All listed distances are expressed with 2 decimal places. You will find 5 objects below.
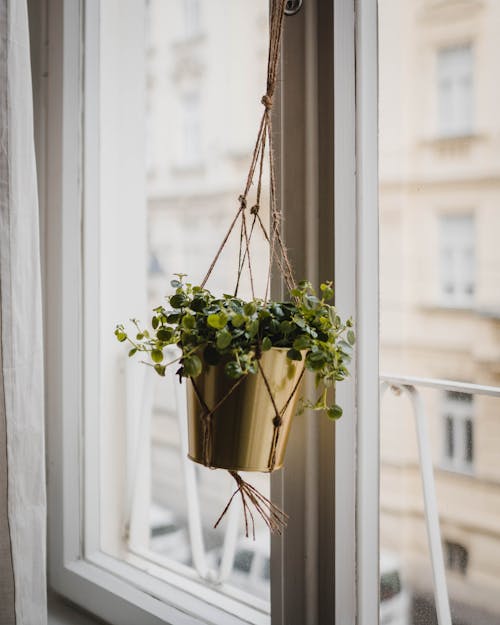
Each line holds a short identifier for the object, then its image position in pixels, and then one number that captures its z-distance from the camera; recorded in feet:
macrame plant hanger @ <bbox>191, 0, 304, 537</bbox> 2.20
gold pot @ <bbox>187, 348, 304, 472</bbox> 2.15
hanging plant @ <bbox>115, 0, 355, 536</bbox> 2.12
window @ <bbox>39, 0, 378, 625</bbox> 2.83
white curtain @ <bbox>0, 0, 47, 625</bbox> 3.10
